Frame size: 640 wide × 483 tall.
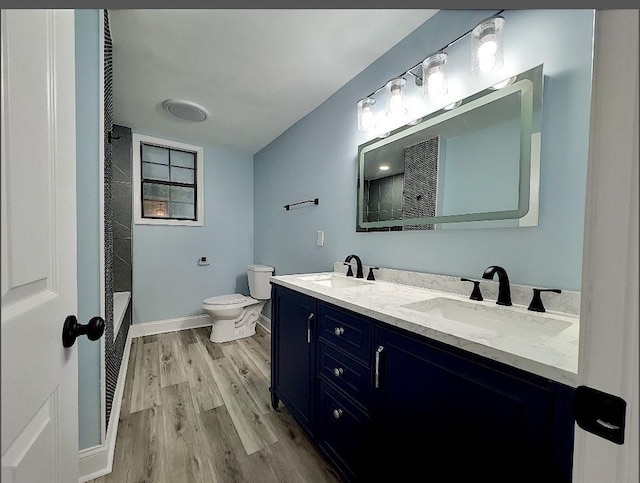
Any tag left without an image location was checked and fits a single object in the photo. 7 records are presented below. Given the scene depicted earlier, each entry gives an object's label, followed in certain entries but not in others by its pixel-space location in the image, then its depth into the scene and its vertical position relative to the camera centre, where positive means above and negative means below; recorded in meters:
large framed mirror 1.07 +0.37
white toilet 2.74 -0.81
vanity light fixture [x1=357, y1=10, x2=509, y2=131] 1.11 +0.82
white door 0.37 -0.03
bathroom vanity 0.61 -0.46
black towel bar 2.36 +0.31
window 3.01 +0.61
